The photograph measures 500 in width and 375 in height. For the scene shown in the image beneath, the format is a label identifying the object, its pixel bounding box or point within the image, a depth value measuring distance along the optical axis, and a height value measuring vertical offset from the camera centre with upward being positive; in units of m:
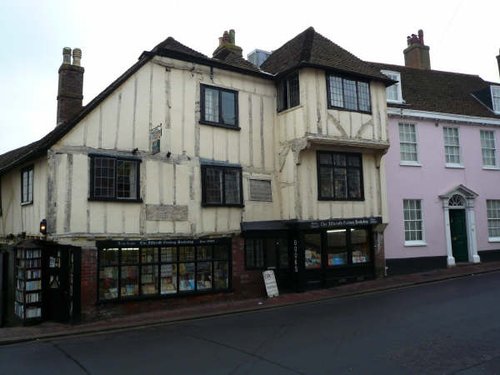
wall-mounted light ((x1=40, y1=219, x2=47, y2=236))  12.42 +0.41
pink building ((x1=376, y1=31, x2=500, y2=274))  19.39 +2.55
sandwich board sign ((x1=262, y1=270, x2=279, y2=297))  15.33 -1.53
